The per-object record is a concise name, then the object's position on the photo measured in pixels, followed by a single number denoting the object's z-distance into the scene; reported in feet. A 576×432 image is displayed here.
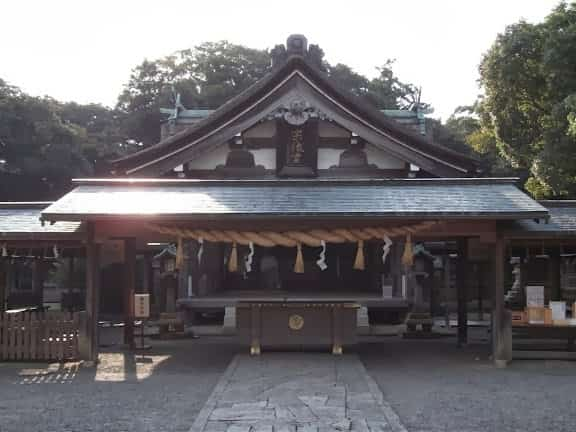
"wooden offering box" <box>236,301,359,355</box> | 41.91
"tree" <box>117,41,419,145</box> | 150.61
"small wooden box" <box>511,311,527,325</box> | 41.33
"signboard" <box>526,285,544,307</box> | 42.34
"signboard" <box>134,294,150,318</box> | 45.34
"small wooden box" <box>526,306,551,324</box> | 40.91
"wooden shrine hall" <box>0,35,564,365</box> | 38.58
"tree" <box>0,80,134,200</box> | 114.83
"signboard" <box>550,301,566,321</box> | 41.09
